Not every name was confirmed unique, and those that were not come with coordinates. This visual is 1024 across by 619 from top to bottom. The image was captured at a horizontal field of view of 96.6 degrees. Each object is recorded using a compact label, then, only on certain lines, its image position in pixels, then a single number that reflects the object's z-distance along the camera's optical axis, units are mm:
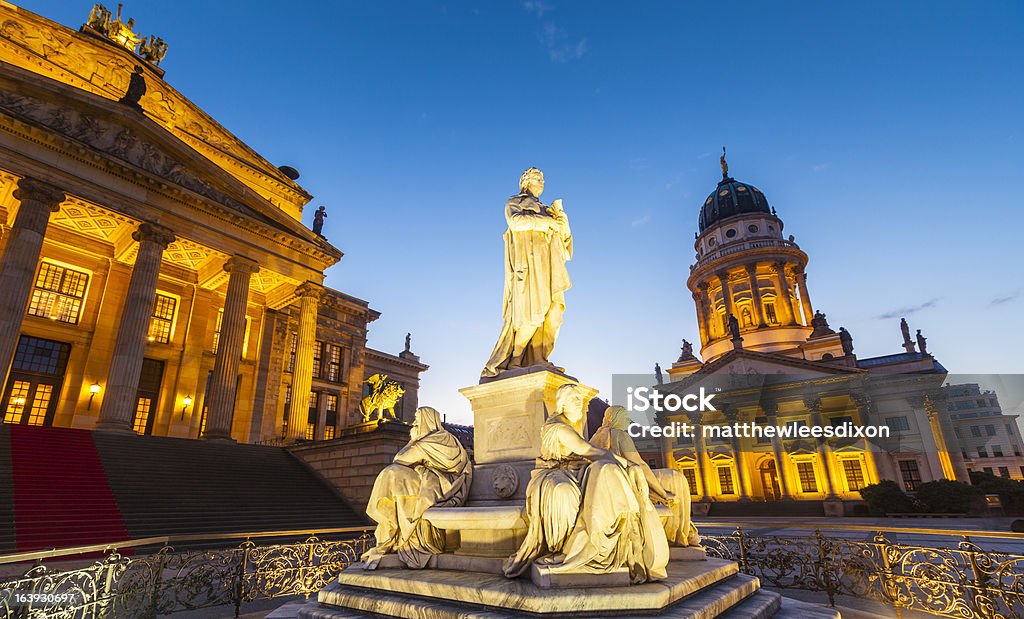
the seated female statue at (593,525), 3387
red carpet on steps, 9953
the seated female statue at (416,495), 4328
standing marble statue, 5625
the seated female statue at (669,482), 4941
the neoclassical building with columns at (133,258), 17109
